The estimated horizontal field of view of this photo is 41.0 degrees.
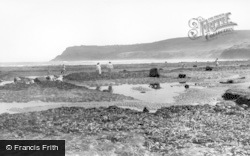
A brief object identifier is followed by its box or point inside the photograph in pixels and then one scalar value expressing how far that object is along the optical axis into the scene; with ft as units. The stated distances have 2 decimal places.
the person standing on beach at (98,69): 156.73
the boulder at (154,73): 149.95
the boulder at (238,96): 69.51
